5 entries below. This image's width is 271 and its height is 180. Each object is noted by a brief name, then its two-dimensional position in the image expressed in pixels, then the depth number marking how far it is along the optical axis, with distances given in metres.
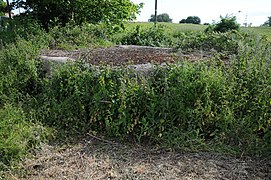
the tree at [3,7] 6.74
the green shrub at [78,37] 3.91
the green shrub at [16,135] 1.75
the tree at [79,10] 5.68
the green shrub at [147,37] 4.82
